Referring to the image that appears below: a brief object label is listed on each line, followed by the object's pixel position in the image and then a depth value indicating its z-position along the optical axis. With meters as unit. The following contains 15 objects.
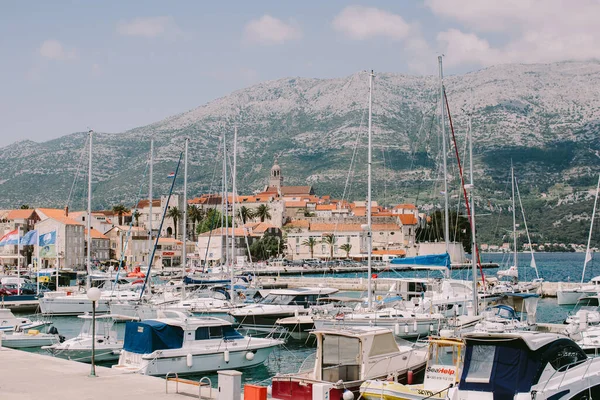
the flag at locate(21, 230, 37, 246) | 52.09
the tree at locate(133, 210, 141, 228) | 175.65
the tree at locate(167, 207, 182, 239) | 161.88
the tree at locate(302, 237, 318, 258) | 156.88
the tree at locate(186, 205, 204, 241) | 166.06
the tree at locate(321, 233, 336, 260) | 148.75
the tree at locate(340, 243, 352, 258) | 151.57
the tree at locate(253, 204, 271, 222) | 178.51
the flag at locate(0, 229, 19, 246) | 51.34
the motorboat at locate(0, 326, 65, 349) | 30.62
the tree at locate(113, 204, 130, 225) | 169.38
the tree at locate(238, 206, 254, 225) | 171.82
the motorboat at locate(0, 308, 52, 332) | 33.91
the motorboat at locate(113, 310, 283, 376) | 22.89
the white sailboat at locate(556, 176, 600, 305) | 52.22
